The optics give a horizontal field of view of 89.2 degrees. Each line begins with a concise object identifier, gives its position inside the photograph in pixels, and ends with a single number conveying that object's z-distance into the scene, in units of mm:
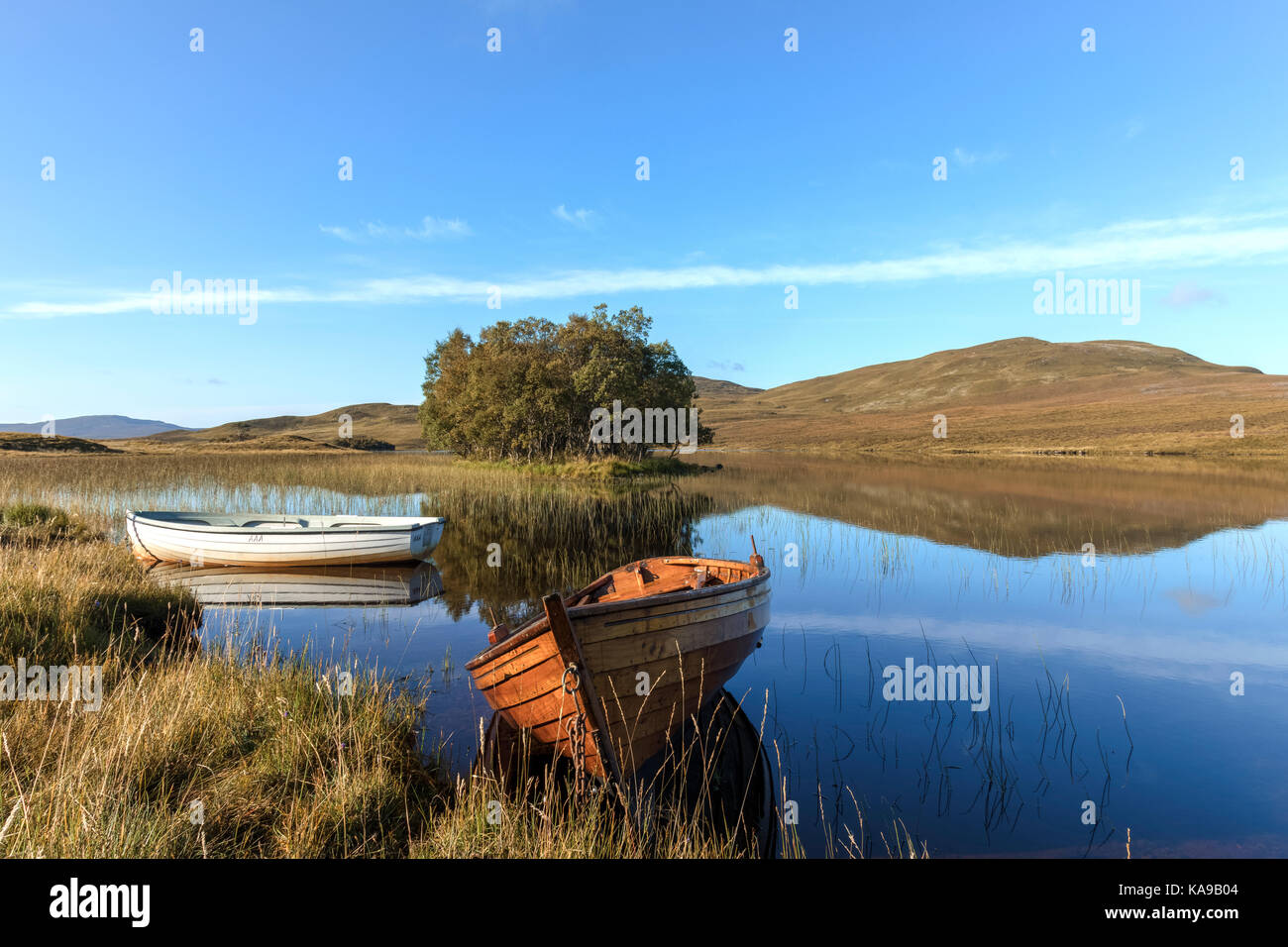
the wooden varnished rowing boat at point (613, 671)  5465
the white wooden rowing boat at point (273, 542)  15406
